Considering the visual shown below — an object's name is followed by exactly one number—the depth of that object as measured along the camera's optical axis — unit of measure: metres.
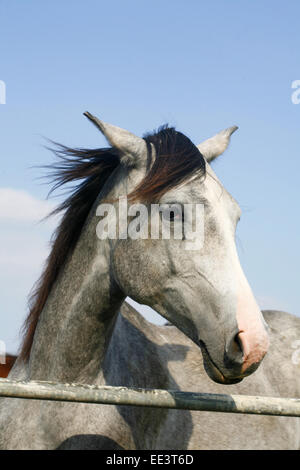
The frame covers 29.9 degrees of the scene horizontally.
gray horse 2.54
